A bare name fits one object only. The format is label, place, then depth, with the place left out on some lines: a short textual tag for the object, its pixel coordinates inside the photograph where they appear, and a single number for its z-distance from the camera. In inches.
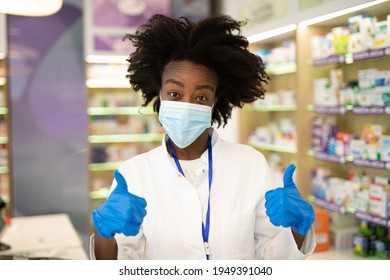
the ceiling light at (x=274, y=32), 121.3
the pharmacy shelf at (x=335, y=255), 112.9
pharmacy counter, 94.1
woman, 55.4
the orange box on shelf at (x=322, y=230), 121.6
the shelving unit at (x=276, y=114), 159.6
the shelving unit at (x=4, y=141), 164.7
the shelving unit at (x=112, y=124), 180.7
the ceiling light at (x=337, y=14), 85.0
